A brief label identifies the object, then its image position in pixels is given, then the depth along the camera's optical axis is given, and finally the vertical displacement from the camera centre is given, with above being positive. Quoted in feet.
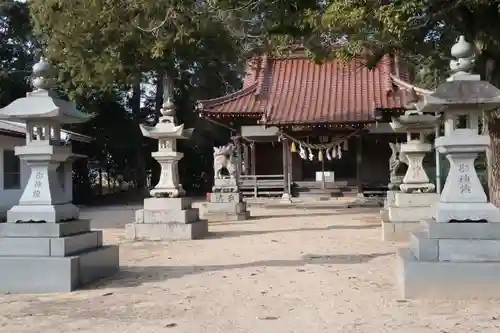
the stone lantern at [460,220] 21.61 -1.72
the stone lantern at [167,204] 42.50 -1.61
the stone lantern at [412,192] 38.99 -1.11
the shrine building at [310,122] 74.08 +6.97
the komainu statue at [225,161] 61.16 +1.99
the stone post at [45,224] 23.93 -1.60
